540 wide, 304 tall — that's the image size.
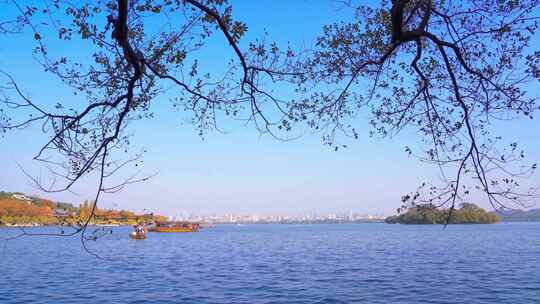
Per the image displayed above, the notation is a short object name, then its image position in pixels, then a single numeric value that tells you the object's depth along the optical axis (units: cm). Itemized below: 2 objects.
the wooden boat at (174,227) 12888
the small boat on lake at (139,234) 8456
